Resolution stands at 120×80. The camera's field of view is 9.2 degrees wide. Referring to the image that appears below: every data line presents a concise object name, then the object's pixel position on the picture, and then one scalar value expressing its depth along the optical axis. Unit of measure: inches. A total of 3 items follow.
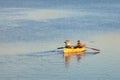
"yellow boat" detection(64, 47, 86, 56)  2009.1
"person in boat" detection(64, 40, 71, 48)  2021.4
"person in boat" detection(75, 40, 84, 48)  2038.4
